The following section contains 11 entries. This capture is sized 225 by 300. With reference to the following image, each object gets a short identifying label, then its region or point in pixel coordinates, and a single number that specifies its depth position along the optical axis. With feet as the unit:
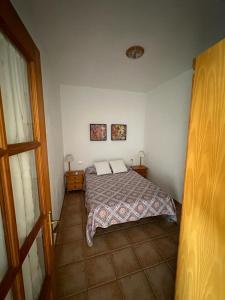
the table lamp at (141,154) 12.82
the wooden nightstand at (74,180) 10.53
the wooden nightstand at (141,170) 12.15
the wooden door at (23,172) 1.73
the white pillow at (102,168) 10.58
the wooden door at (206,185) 1.99
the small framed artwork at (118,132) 12.09
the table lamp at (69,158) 10.61
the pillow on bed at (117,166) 10.90
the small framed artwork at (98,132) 11.56
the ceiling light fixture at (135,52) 6.10
